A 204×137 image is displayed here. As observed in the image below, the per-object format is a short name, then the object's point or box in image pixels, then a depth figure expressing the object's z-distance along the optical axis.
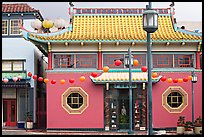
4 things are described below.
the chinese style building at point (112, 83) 22.44
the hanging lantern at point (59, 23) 22.02
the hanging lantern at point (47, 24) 20.70
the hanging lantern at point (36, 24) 21.89
